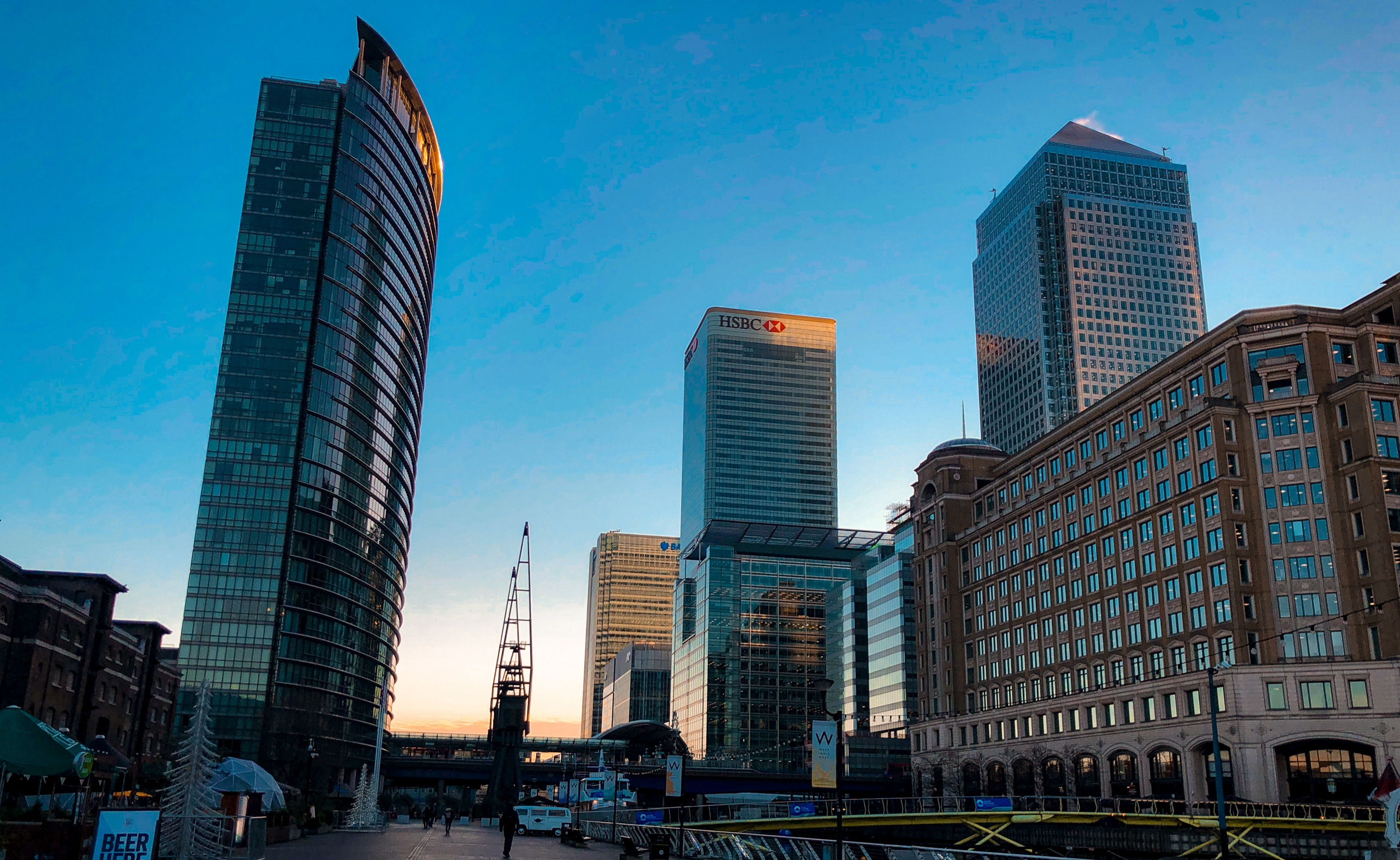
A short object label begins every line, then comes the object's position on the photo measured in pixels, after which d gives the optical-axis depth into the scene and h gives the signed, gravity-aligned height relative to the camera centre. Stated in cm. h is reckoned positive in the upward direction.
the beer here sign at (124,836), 2492 -199
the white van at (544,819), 7719 -453
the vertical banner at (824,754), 3669 +5
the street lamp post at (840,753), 3444 +9
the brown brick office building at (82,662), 7712 +616
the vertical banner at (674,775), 5125 -97
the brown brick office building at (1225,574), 7756 +1425
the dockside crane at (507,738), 11906 +123
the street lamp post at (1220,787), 3978 -93
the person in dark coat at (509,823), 4509 -284
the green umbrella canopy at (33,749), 2678 -20
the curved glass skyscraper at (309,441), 13888 +3883
